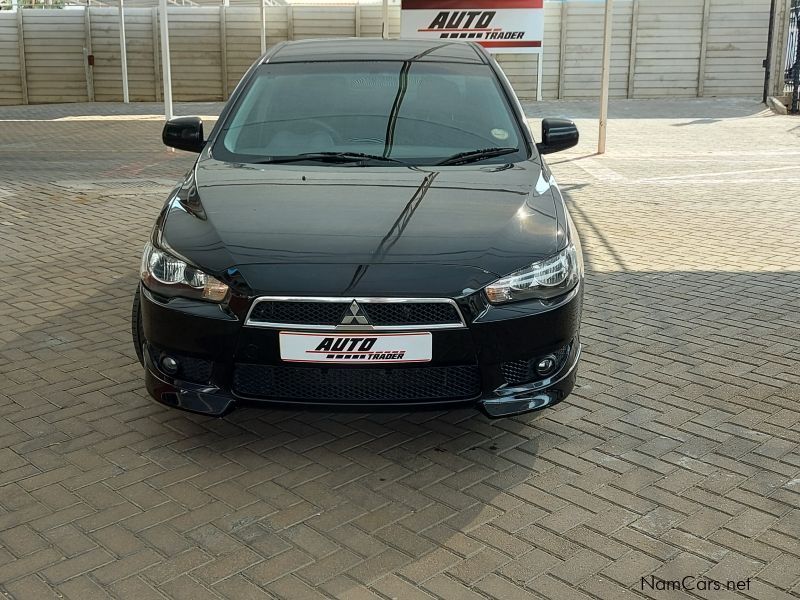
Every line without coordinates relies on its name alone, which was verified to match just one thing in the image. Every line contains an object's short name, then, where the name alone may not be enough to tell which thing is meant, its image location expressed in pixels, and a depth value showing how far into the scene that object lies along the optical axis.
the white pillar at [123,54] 24.35
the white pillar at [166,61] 13.98
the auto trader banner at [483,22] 16.66
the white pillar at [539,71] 24.88
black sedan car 3.55
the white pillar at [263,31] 23.10
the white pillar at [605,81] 13.84
